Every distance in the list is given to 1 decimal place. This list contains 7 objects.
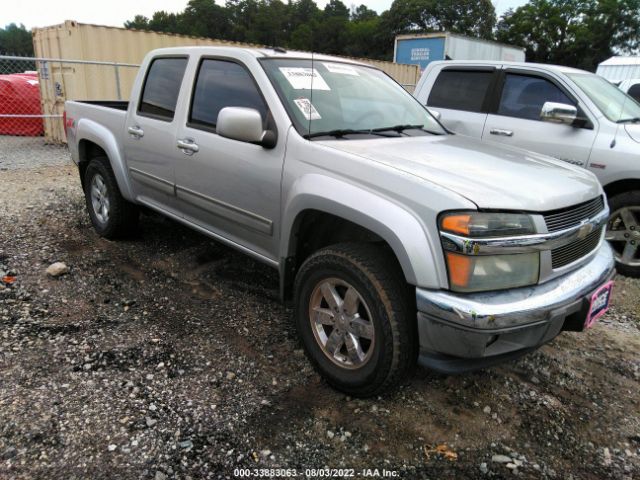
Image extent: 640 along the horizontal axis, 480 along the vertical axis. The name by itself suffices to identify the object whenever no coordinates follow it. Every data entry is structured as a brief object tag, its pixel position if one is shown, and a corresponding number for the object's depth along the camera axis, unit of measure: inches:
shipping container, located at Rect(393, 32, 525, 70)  759.7
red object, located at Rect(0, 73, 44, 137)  442.6
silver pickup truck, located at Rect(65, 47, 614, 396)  83.8
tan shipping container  382.9
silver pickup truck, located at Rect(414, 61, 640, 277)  170.1
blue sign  764.6
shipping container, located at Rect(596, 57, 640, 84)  601.0
